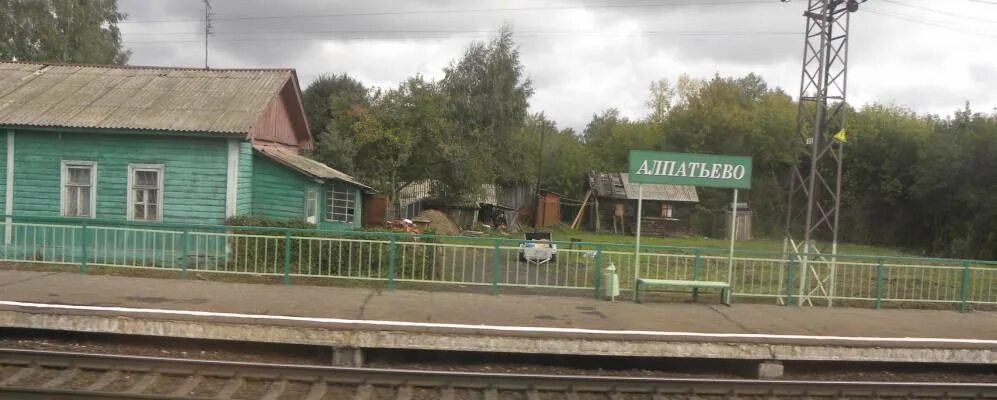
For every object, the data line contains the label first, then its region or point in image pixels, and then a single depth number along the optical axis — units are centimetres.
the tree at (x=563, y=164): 5466
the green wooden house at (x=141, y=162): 1514
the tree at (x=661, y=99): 6944
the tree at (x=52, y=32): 3359
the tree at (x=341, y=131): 3052
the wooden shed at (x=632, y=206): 4550
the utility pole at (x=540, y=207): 4547
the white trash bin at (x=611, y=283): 1092
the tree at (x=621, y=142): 5916
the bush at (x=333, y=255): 1116
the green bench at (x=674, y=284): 1065
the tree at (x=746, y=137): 5109
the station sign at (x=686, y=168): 1075
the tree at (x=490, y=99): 3947
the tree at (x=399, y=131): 2964
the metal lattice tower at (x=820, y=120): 1362
